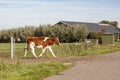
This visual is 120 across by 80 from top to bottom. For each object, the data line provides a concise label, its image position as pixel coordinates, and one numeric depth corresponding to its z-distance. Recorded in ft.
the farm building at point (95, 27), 294.58
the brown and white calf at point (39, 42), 87.97
